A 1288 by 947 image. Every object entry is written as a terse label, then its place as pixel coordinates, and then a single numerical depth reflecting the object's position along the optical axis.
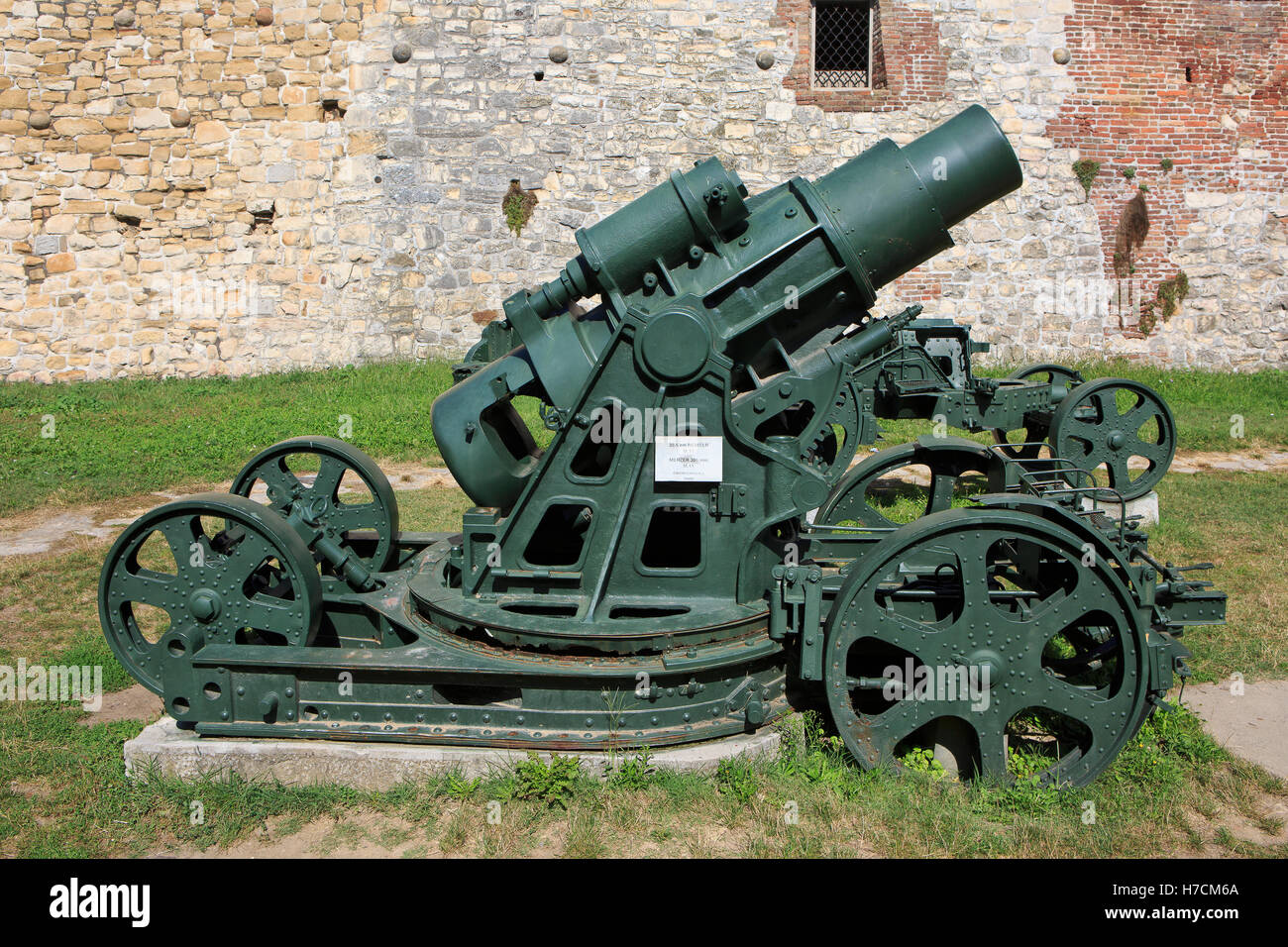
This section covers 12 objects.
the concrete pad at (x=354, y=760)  4.14
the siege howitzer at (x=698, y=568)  4.02
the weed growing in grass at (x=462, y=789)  4.07
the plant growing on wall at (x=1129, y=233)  14.05
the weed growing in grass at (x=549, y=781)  4.02
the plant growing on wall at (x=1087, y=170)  13.87
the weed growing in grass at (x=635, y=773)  4.07
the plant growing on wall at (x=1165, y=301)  14.27
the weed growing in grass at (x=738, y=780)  4.03
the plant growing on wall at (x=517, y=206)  13.38
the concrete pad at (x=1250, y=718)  4.56
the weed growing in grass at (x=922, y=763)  4.13
